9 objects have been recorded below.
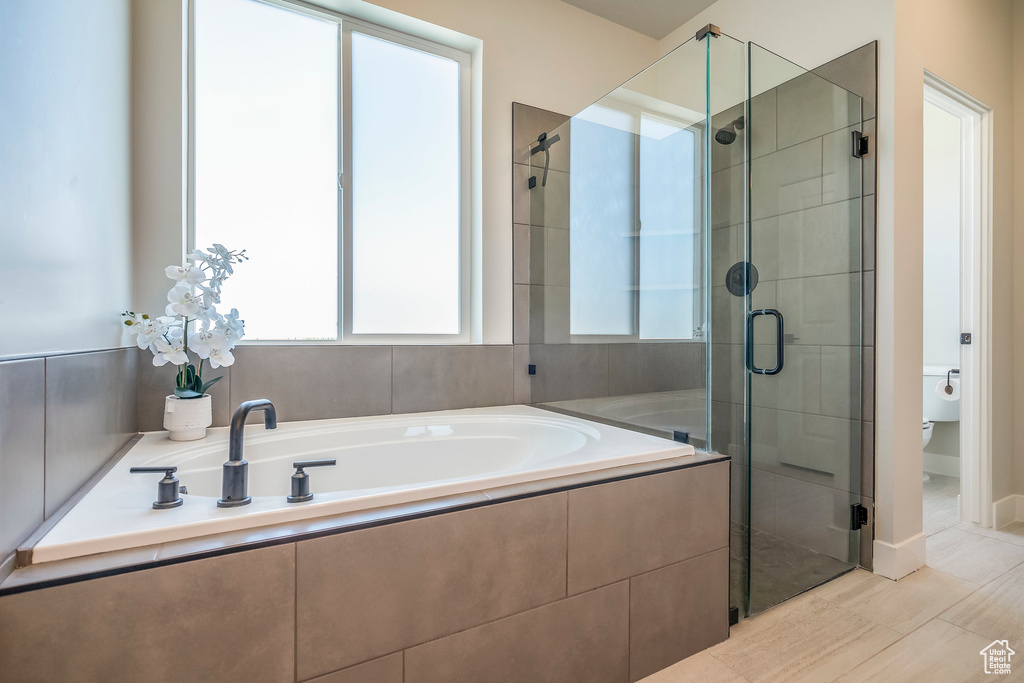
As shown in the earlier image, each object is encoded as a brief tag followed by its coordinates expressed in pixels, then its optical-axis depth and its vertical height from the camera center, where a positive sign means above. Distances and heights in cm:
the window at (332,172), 201 +73
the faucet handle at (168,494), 100 -31
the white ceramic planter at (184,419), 165 -26
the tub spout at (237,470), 102 -27
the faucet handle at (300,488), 105 -31
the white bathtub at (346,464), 92 -35
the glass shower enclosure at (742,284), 168 +21
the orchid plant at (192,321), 157 +5
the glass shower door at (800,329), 179 +4
